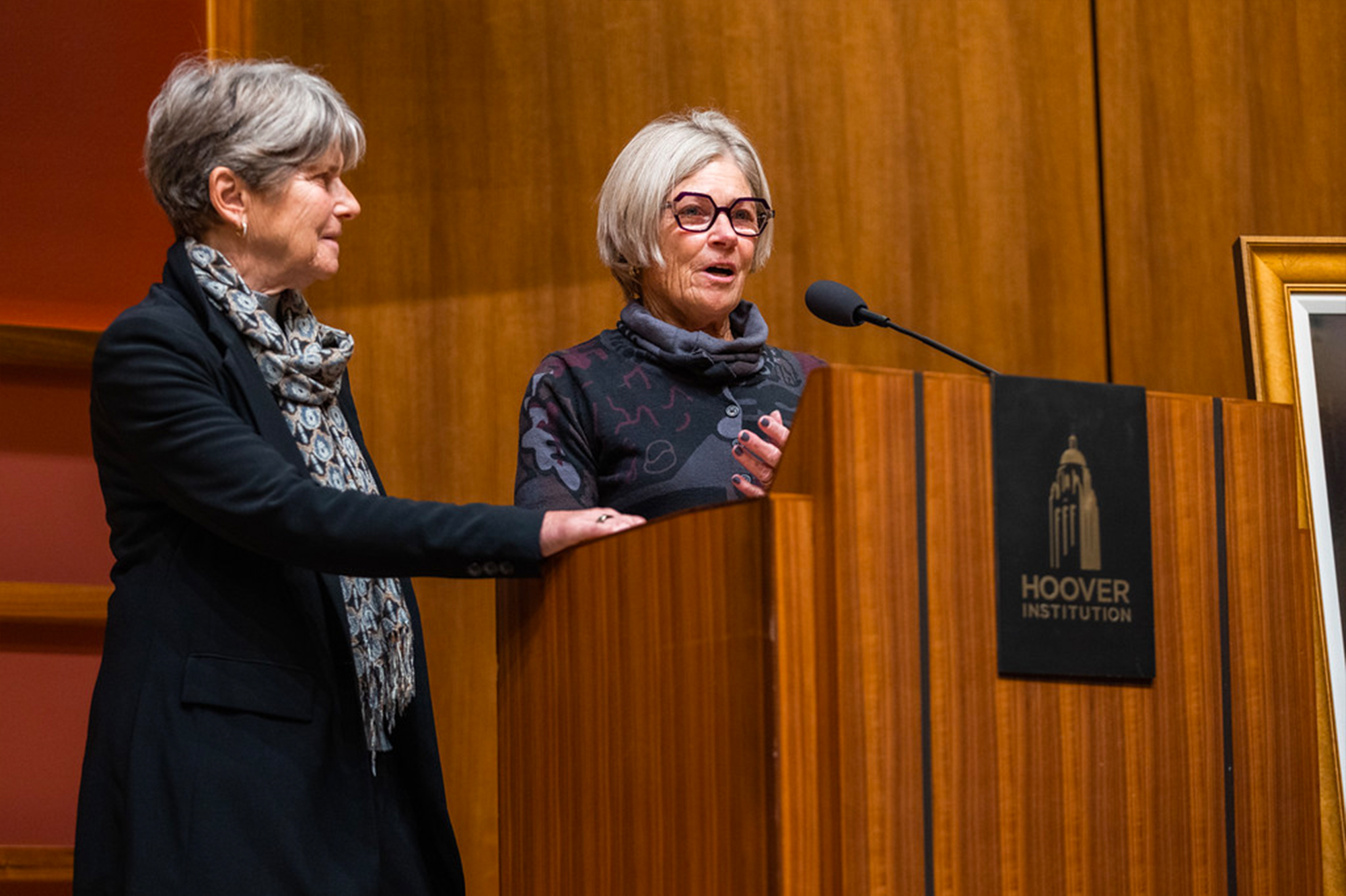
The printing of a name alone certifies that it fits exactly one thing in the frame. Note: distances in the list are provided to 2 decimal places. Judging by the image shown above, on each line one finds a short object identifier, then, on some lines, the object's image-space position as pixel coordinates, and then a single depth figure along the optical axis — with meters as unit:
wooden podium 3.58
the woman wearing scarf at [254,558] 3.80
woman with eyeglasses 4.16
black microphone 4.12
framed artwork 4.38
